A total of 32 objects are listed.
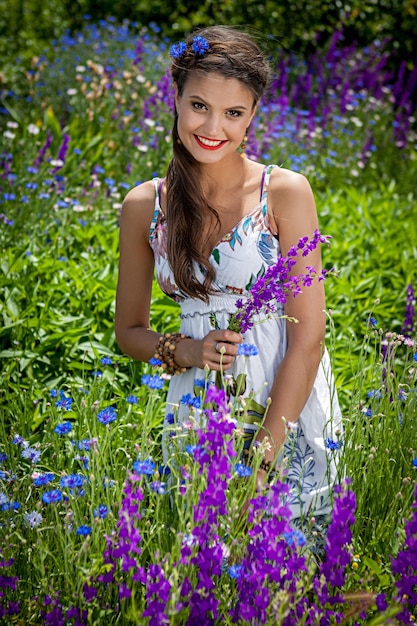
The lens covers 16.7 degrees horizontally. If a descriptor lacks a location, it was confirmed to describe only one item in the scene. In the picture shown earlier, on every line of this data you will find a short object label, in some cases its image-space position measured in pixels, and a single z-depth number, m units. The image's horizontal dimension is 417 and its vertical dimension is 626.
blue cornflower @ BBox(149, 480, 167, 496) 2.06
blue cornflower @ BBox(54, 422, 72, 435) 2.24
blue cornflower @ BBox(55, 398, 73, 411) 2.37
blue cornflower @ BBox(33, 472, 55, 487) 2.15
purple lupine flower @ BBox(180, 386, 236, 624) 1.99
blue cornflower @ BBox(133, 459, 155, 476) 2.03
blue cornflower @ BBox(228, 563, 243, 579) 1.99
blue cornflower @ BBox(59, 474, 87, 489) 2.11
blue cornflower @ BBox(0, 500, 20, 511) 2.17
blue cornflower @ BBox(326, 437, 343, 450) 2.27
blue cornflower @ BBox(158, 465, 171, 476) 2.41
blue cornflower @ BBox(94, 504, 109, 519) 2.11
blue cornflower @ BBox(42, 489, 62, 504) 2.10
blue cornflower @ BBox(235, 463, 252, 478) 2.10
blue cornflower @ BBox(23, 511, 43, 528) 2.15
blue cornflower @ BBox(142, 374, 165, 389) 2.11
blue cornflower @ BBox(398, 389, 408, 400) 2.44
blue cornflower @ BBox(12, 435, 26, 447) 2.34
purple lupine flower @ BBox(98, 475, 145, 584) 1.98
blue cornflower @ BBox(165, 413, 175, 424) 2.33
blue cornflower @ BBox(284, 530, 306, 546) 1.97
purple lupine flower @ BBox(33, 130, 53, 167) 3.85
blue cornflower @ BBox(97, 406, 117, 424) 2.19
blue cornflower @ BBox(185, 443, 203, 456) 2.00
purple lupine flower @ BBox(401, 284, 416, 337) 2.98
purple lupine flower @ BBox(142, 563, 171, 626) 1.92
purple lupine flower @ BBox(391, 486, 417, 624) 1.98
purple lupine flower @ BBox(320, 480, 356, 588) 1.95
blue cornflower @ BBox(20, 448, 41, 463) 2.25
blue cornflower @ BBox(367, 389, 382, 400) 2.41
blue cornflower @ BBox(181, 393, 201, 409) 2.20
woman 2.35
